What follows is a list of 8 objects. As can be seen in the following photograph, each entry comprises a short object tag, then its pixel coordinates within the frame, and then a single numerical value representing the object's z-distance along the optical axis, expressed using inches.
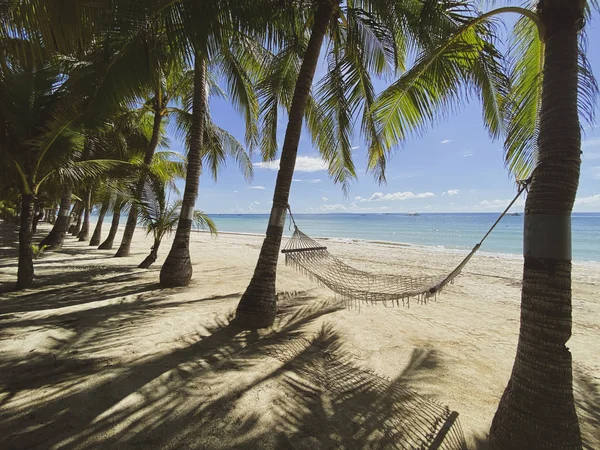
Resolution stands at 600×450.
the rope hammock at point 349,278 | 106.7
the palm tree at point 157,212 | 222.5
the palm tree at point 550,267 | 53.2
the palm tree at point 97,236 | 393.9
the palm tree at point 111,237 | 352.0
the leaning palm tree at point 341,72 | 119.2
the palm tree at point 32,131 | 141.5
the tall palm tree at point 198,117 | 178.7
